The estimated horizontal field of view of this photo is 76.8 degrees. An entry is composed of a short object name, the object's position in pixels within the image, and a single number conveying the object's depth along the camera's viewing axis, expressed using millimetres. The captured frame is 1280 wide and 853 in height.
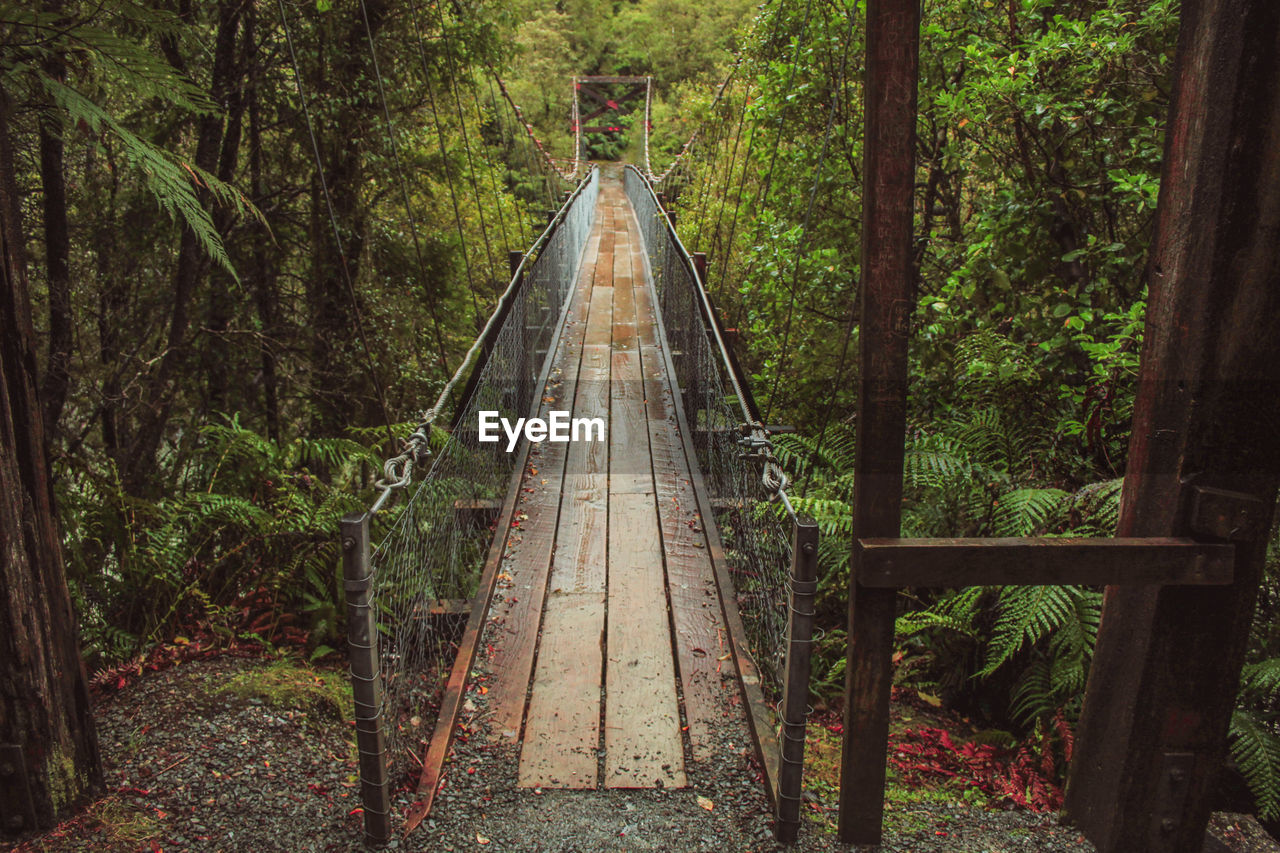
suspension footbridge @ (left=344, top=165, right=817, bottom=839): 2172
